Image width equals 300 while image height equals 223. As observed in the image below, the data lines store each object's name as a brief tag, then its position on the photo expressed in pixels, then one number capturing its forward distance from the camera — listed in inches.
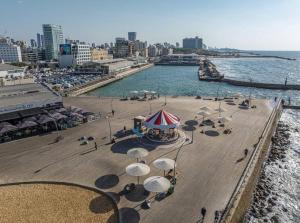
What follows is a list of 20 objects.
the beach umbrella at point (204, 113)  1454.2
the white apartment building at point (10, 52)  6018.7
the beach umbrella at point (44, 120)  1340.1
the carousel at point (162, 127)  1175.0
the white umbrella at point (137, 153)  938.1
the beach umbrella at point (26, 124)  1277.1
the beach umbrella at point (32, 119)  1371.8
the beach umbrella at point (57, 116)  1380.3
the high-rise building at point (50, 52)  7214.6
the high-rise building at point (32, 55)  6614.2
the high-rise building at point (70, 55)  5054.1
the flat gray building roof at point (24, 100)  1375.5
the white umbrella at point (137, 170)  802.2
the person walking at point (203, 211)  675.4
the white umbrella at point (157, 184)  719.7
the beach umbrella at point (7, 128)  1218.9
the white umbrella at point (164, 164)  845.8
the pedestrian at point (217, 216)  668.6
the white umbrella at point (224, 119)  1396.5
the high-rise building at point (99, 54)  5974.4
